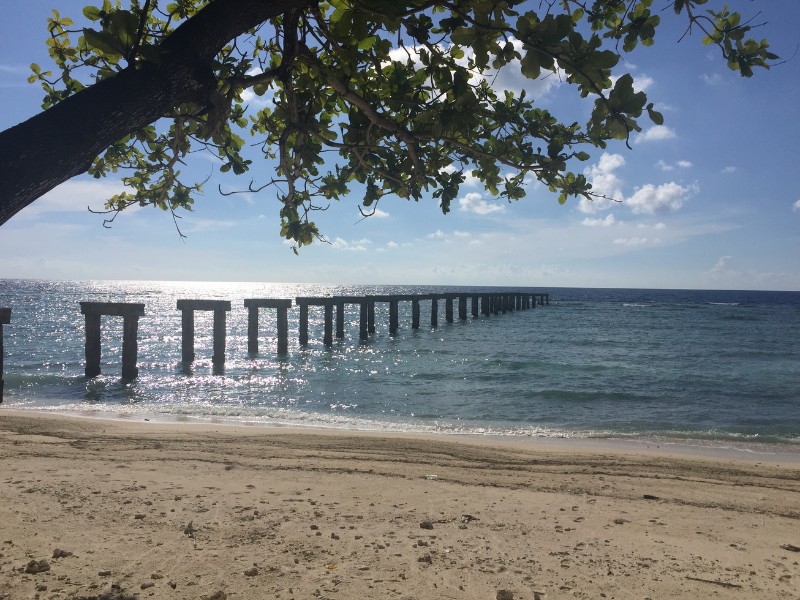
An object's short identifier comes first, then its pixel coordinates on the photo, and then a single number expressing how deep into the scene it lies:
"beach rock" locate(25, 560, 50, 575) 2.98
